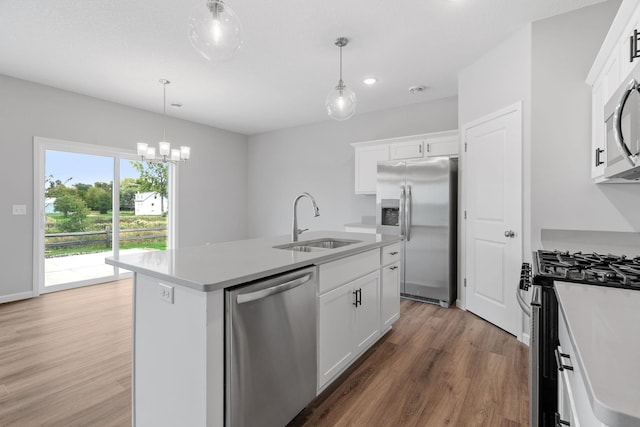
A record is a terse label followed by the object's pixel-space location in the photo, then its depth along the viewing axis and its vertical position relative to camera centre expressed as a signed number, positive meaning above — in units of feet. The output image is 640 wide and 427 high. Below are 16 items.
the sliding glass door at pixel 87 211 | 13.66 +0.04
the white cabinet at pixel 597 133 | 6.91 +1.88
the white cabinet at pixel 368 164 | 15.19 +2.43
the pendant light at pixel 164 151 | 12.86 +2.61
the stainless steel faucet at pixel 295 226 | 7.85 -0.36
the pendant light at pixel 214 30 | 5.08 +3.04
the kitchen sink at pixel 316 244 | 7.79 -0.85
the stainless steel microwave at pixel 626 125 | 4.02 +1.23
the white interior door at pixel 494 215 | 9.34 -0.06
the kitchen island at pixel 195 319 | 4.08 -1.60
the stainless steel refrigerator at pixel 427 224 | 12.13 -0.45
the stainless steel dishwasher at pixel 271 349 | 4.26 -2.11
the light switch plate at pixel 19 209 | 12.69 +0.06
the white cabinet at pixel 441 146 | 13.06 +2.87
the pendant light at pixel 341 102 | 8.78 +3.13
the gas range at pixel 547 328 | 4.20 -1.58
